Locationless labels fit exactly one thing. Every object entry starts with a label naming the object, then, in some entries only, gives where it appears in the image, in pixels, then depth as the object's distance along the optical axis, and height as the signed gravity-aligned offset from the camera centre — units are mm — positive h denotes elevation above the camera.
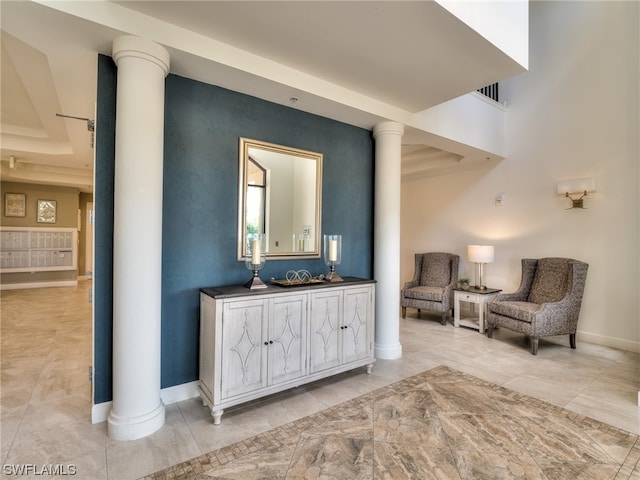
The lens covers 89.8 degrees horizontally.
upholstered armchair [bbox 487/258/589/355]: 3533 -714
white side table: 4340 -815
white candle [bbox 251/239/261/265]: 2488 -103
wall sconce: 3947 +698
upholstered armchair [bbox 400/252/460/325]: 4725 -691
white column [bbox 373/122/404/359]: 3400 +23
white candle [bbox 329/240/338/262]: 2977 -78
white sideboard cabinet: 2170 -742
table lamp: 4547 -171
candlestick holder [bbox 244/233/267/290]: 2443 -155
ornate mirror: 2705 +381
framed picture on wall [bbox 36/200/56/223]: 7430 +610
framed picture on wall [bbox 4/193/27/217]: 7070 +730
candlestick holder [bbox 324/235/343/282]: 2959 -124
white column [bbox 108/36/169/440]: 1973 +15
